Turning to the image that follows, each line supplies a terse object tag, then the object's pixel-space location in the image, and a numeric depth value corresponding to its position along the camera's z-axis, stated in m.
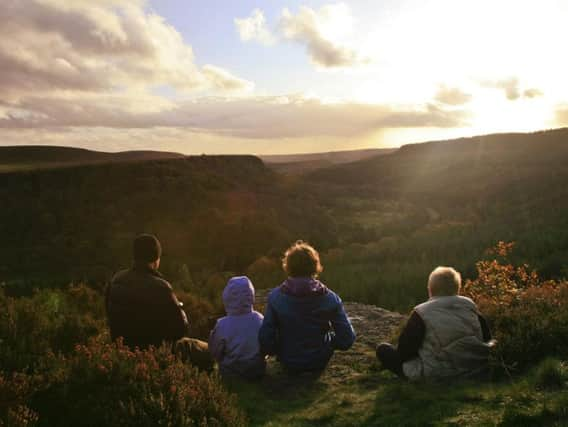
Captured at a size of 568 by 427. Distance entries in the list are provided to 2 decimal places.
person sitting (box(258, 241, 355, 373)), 5.68
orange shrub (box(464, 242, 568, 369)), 5.69
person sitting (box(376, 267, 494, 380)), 5.19
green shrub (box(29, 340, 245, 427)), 4.00
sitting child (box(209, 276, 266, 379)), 5.89
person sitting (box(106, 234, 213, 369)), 5.55
